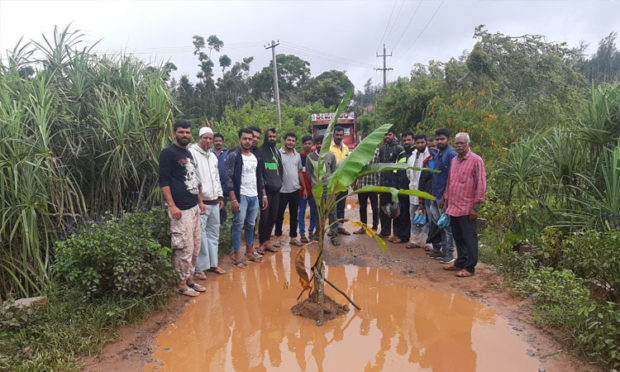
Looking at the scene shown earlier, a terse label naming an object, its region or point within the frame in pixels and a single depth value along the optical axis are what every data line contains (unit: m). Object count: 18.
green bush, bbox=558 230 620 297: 3.28
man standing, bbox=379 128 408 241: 6.29
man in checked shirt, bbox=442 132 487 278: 4.65
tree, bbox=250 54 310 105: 38.16
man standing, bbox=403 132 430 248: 5.90
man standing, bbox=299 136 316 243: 6.61
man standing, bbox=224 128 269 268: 5.19
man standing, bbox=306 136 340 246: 6.02
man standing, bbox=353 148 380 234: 6.82
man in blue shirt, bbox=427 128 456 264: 5.22
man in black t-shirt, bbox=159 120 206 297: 4.09
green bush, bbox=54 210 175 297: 3.50
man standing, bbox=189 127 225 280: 4.59
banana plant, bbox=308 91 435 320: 3.58
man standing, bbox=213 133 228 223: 5.43
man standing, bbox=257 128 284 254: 5.81
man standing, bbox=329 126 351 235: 6.56
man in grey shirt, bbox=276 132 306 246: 6.17
